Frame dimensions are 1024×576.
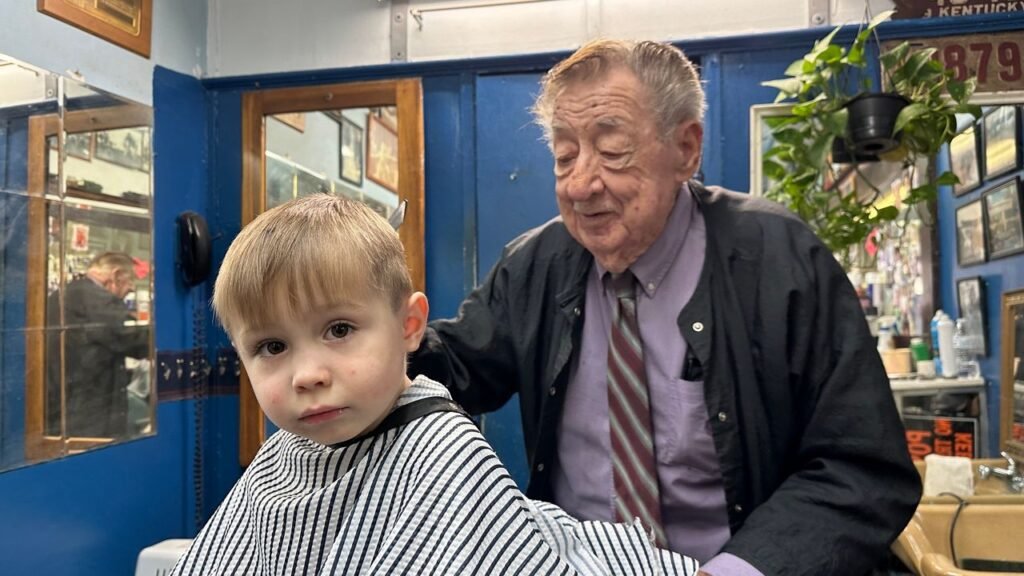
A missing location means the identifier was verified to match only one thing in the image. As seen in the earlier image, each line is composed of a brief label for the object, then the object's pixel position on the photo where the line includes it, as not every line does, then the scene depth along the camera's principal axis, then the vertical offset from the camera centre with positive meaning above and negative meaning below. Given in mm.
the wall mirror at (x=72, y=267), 2258 +173
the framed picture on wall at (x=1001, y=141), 2359 +528
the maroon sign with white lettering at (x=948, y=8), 2605 +1066
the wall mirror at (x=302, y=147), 3072 +793
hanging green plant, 2070 +505
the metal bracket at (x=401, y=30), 3082 +1192
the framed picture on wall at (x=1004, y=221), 2334 +261
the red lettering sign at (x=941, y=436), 2523 -482
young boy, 944 -181
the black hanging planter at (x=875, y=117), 2055 +526
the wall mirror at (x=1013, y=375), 2297 -242
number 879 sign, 2566 +876
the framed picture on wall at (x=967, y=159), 2447 +483
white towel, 2076 -507
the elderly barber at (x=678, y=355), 1160 -90
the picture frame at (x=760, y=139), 2730 +625
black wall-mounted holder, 3041 +281
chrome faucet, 2148 -531
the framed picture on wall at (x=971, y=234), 2539 +237
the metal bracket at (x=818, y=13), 2742 +1096
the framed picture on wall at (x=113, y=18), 2467 +1088
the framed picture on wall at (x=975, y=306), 2514 -20
